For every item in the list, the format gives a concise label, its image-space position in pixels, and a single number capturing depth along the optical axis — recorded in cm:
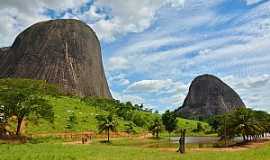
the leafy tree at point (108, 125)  8081
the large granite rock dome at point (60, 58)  16600
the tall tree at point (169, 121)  11088
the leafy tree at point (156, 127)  9900
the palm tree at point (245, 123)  6756
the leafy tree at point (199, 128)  13912
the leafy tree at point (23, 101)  6281
